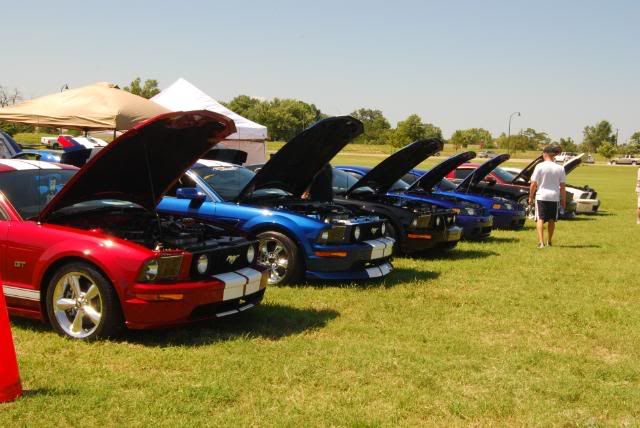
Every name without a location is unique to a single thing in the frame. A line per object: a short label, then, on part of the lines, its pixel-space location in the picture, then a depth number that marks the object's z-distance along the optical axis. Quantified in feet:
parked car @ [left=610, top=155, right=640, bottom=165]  277.03
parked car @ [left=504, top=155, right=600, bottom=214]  59.26
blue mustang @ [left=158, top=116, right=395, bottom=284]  23.66
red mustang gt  16.25
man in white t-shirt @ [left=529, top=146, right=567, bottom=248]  36.86
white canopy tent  63.46
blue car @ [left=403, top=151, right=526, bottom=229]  37.65
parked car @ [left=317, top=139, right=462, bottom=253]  30.14
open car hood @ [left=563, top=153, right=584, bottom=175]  51.47
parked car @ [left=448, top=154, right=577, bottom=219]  43.50
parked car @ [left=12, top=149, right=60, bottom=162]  44.01
